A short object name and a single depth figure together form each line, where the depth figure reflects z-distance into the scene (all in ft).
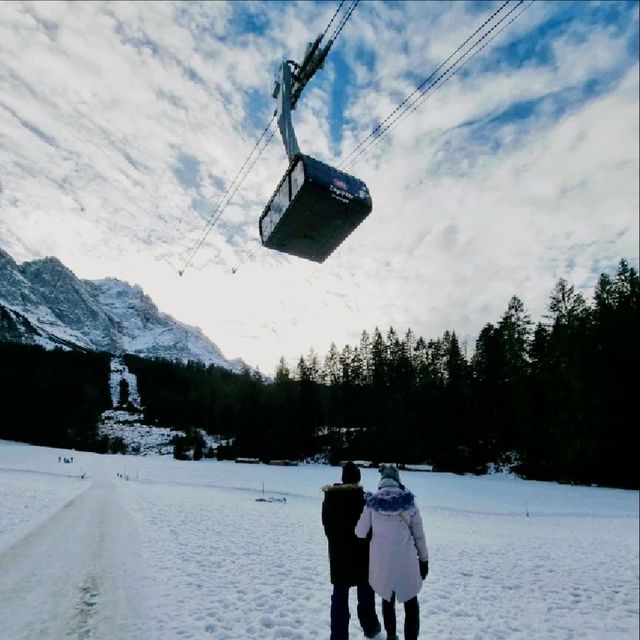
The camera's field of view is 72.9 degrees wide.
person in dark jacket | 16.89
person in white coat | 15.93
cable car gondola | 36.86
